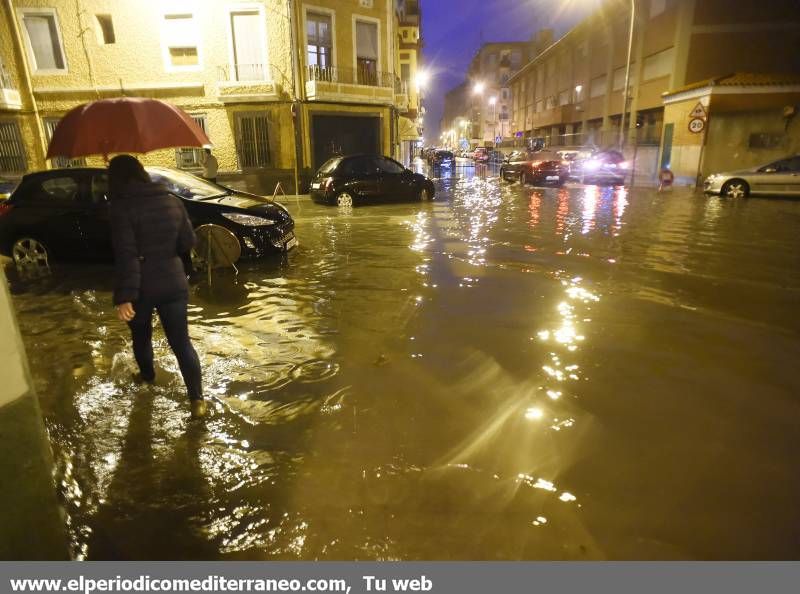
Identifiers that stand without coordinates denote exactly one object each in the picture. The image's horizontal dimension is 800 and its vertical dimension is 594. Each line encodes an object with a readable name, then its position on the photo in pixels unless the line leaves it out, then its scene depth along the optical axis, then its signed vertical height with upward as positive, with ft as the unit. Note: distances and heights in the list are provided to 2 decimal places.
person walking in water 10.49 -1.91
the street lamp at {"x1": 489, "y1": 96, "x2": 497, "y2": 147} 258.63 +20.84
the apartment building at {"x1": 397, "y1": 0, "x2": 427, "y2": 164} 114.21 +25.33
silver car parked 52.39 -3.06
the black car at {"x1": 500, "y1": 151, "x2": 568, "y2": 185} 73.46 -2.07
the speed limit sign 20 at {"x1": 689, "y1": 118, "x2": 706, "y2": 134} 59.67 +3.27
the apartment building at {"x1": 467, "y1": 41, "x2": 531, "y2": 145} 250.49 +37.05
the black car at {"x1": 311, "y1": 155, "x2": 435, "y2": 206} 51.72 -2.54
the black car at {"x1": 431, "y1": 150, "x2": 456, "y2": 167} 126.93 -0.74
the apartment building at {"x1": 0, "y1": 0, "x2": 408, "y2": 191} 59.98 +11.07
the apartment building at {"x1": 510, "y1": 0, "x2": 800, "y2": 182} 73.15 +15.94
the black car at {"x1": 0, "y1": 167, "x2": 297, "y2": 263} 24.04 -2.67
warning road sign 58.13 +4.77
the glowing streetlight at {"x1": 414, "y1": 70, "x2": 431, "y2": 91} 125.88 +21.03
